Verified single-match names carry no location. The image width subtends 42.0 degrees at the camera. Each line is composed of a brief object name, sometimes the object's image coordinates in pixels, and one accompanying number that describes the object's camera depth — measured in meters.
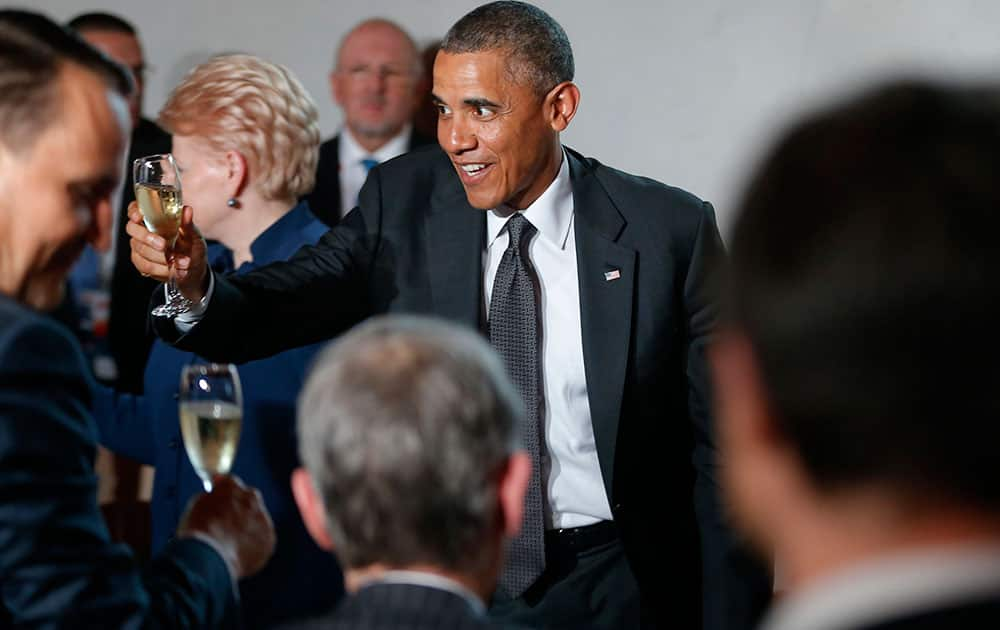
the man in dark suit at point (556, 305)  2.46
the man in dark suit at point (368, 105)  4.43
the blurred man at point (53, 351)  1.32
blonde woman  2.60
